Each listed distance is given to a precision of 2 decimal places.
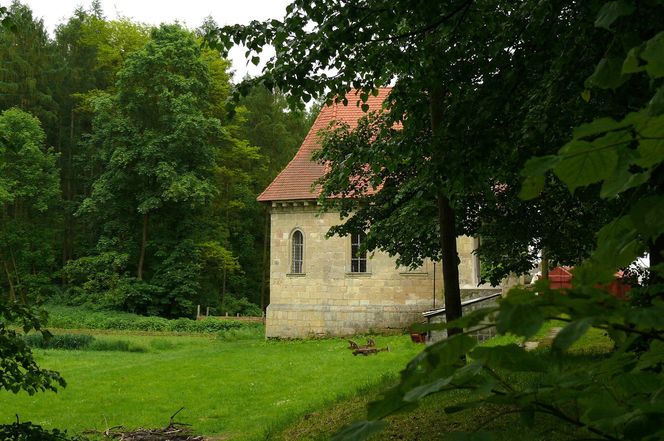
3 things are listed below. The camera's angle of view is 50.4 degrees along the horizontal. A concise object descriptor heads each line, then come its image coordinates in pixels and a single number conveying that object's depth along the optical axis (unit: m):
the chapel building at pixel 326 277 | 25.16
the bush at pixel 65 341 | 23.62
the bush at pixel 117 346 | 23.62
